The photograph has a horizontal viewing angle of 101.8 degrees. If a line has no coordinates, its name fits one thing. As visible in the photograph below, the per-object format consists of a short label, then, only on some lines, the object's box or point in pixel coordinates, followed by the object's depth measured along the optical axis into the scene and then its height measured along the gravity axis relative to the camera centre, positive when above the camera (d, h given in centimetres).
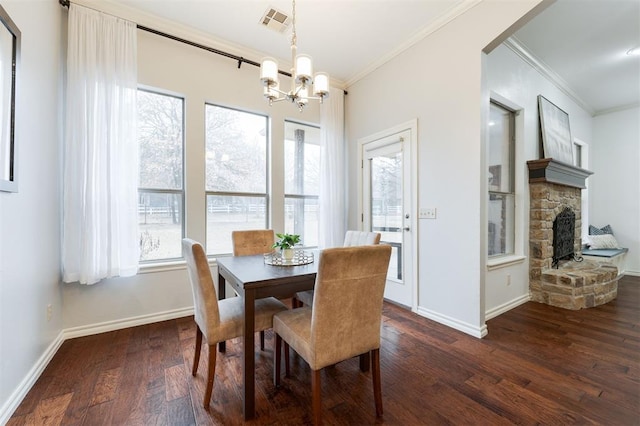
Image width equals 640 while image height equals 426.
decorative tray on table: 190 -37
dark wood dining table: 142 -44
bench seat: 407 -69
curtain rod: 254 +181
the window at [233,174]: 309 +48
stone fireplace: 304 -71
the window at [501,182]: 307 +37
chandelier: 179 +94
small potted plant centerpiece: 195 -24
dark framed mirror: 138 +62
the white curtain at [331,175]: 371 +54
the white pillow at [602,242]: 458 -53
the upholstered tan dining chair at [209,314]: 147 -66
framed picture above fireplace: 350 +116
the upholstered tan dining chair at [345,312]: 125 -51
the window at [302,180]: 365 +46
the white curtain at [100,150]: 222 +55
